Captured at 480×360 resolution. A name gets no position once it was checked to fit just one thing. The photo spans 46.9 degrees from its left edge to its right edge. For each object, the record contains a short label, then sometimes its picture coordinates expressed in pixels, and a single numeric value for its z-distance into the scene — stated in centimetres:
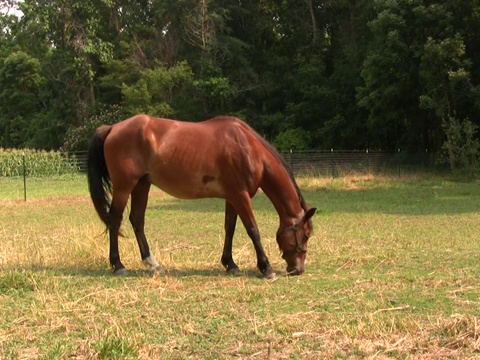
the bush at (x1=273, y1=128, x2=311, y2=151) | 3453
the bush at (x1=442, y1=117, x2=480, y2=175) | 2345
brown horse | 629
